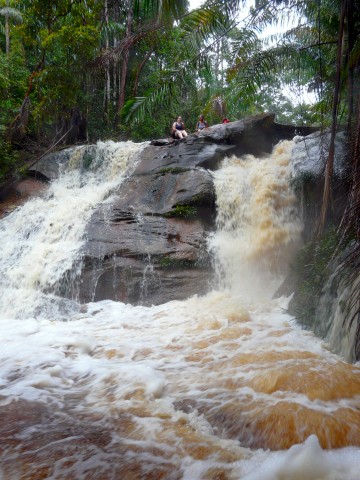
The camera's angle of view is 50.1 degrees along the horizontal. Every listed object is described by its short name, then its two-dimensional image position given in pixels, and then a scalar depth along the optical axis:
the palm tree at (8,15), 17.28
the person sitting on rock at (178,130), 11.92
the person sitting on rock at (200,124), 13.31
